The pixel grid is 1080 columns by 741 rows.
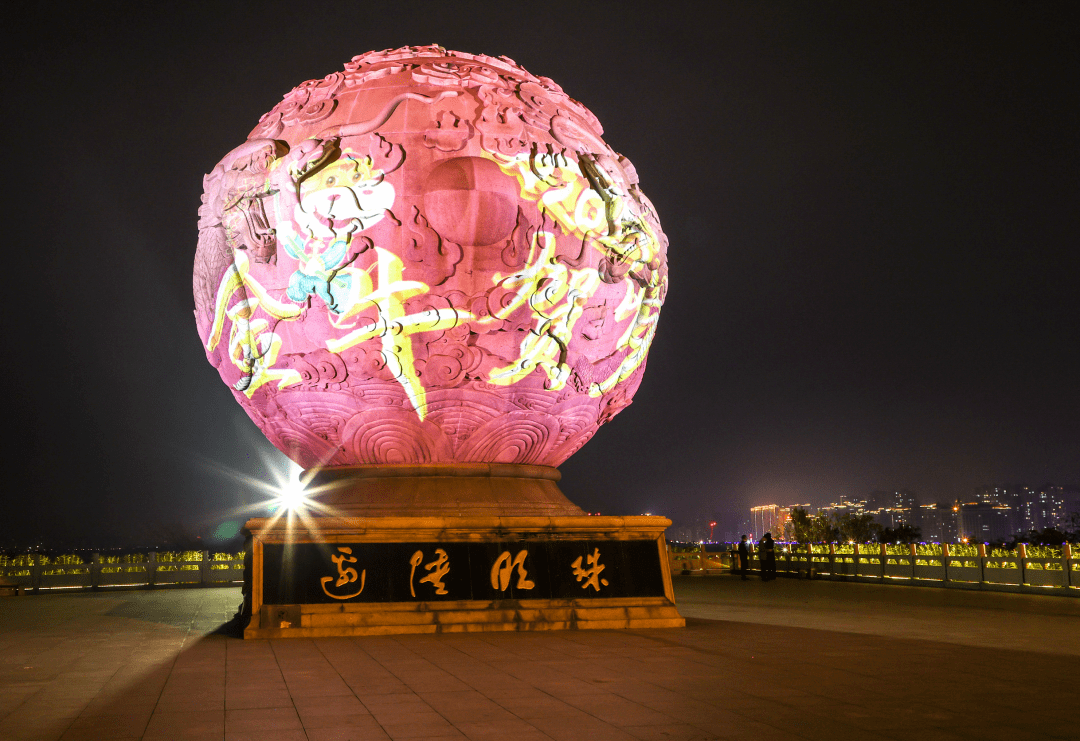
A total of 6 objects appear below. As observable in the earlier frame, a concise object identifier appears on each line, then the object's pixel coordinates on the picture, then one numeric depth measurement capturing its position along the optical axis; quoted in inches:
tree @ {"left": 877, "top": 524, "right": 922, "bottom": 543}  1886.3
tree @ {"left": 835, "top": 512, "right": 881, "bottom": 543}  2005.4
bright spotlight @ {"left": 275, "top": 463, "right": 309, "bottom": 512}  438.3
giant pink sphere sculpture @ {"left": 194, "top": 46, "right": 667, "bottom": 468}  413.4
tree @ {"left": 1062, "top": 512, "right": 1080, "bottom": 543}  2367.9
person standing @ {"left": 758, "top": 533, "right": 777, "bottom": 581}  823.7
